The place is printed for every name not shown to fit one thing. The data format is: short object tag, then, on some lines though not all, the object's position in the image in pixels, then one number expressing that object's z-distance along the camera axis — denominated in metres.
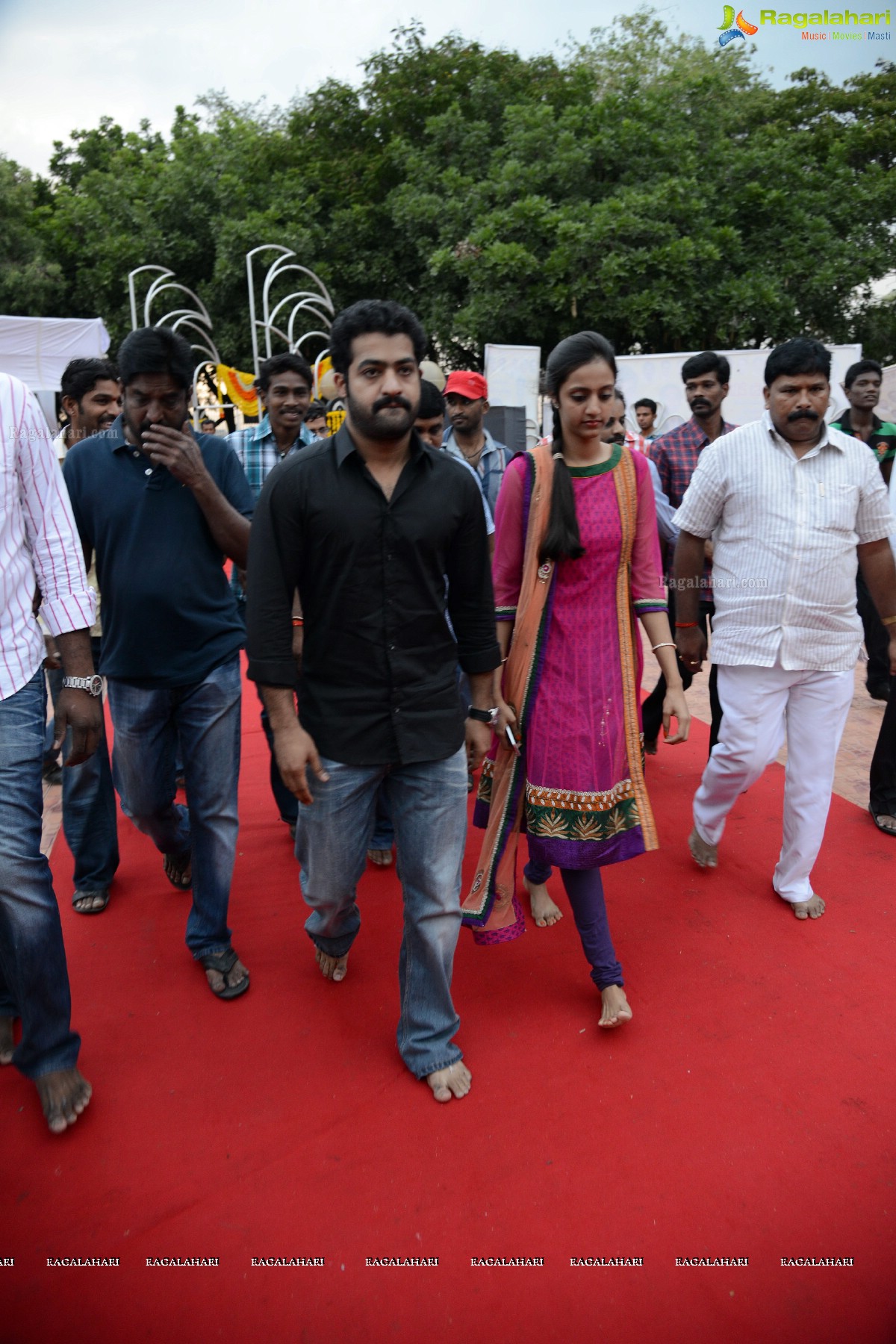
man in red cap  4.57
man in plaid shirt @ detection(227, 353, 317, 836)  4.00
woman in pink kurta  2.68
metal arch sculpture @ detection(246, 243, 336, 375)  12.61
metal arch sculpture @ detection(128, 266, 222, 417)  14.70
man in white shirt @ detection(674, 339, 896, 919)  3.23
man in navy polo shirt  2.73
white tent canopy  12.48
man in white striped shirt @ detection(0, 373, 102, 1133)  2.25
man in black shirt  2.24
